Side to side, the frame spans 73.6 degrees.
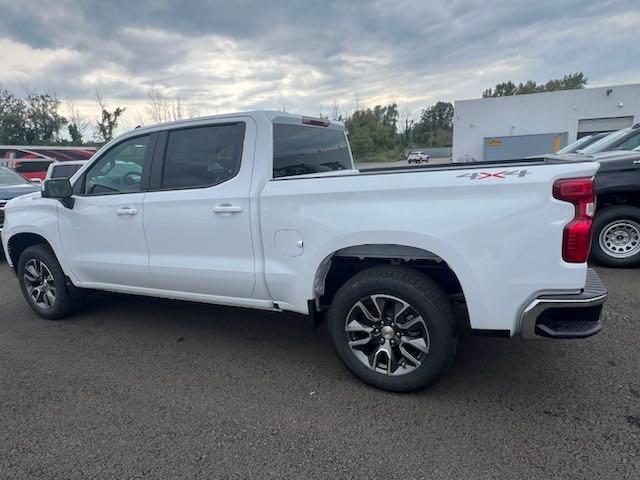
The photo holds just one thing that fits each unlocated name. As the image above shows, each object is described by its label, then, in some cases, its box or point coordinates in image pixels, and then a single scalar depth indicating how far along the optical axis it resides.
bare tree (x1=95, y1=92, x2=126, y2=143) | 37.00
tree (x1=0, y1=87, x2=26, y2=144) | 36.12
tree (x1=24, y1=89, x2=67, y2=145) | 37.56
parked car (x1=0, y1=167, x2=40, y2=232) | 7.82
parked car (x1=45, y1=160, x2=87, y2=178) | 10.02
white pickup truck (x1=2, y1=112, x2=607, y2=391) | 2.42
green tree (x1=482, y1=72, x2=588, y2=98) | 74.69
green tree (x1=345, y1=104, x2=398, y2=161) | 64.44
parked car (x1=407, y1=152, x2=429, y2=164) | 50.88
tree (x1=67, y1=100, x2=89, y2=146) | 39.25
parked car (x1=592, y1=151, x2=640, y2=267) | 5.32
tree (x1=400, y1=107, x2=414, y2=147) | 86.69
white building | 28.23
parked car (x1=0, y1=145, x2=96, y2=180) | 14.34
